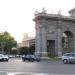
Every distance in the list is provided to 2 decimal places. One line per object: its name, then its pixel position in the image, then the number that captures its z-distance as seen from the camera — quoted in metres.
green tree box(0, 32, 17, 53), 55.51
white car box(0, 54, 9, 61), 23.28
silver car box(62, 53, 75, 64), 18.48
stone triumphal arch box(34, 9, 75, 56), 29.78
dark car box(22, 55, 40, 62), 23.90
